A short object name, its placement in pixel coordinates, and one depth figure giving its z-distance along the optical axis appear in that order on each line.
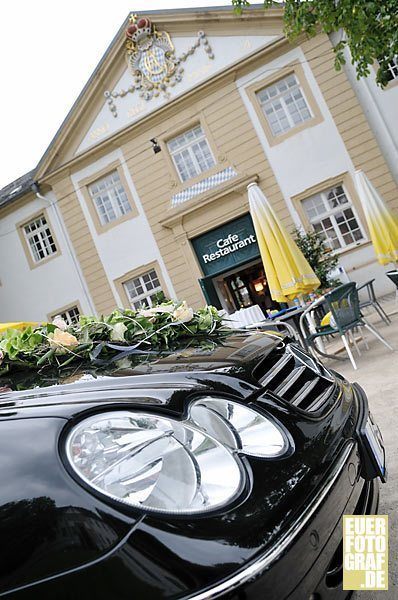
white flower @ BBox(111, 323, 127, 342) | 1.84
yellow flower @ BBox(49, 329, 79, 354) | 1.75
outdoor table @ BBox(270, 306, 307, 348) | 5.76
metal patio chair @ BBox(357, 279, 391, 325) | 6.32
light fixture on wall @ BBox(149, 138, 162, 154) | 12.91
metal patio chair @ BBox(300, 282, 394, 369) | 4.85
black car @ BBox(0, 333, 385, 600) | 0.82
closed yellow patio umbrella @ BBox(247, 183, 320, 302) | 6.61
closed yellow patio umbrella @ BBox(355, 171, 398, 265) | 7.67
